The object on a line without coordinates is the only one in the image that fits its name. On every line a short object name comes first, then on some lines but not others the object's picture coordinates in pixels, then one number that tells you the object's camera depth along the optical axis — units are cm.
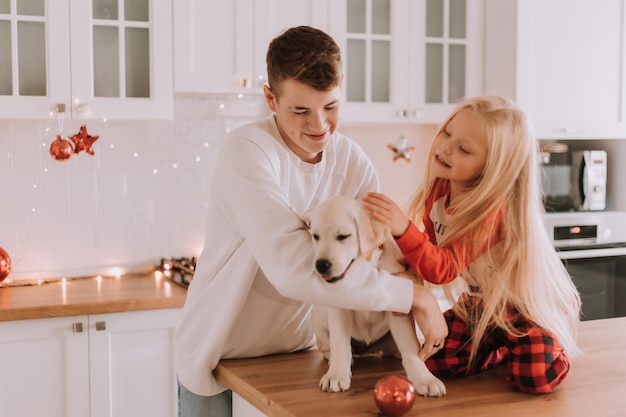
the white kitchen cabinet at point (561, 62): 346
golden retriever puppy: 137
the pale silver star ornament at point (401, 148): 371
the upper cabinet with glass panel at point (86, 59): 284
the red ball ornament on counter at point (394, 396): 126
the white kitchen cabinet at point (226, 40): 299
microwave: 374
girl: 147
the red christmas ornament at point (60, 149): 296
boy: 141
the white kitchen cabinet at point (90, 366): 265
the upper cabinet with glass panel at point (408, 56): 334
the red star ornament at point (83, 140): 301
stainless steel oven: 358
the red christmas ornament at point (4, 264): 292
